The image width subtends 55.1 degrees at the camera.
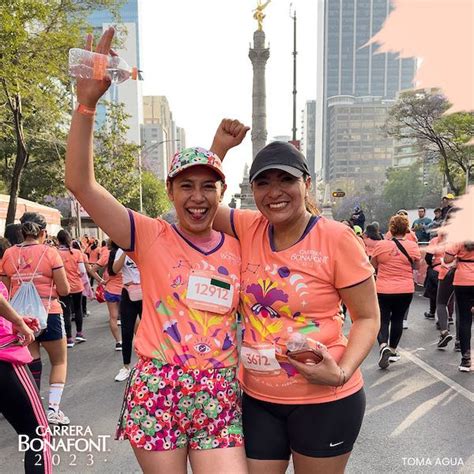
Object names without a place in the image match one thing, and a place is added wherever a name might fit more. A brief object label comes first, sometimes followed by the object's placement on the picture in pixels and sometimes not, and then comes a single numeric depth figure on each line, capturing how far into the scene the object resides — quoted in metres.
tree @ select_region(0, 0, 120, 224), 9.78
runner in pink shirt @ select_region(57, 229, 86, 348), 7.36
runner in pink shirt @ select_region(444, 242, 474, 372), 5.39
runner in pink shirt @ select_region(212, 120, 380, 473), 1.87
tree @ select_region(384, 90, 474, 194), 19.72
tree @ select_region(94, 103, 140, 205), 19.45
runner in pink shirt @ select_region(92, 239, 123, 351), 6.55
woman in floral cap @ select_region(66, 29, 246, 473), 1.85
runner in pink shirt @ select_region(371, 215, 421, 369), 5.73
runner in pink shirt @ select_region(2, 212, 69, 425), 4.10
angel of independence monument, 30.98
